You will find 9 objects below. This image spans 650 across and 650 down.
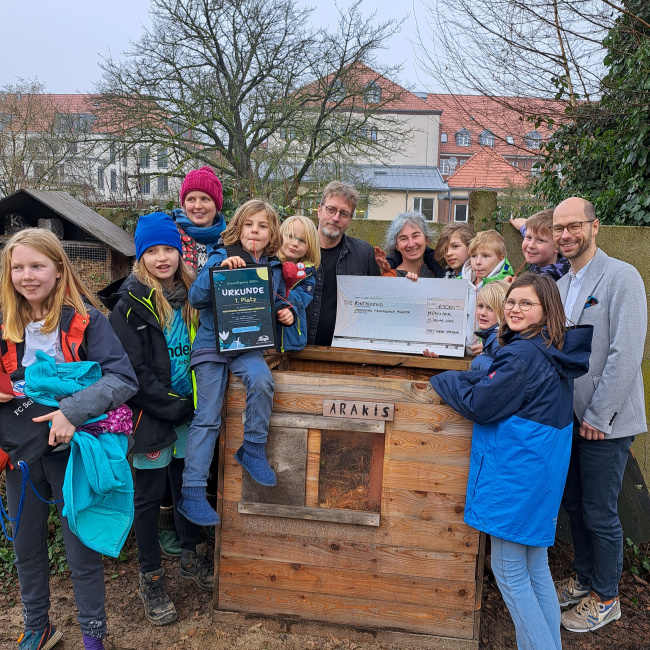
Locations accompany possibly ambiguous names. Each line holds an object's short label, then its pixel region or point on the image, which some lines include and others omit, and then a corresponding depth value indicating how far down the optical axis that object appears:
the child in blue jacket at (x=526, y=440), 2.45
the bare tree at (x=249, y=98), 15.57
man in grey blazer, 2.82
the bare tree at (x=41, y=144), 13.37
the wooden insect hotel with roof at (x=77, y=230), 4.00
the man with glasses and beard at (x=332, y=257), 3.60
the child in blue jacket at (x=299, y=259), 3.06
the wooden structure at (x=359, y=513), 2.79
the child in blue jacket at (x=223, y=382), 2.78
